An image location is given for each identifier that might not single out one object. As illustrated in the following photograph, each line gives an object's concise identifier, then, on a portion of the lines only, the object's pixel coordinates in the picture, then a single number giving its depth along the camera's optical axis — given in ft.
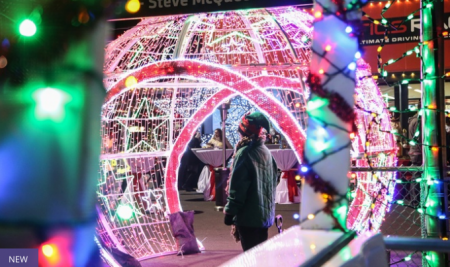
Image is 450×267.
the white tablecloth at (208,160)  45.65
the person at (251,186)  17.39
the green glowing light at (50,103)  4.03
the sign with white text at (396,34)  49.29
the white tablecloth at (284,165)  42.27
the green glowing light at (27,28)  4.08
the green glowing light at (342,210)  8.49
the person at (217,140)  47.52
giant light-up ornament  22.61
